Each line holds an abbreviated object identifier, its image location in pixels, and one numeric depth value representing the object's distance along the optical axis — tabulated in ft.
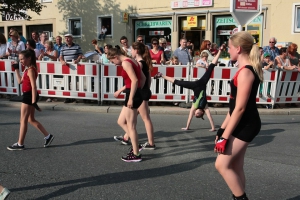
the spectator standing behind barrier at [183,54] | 34.96
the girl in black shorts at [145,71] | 18.49
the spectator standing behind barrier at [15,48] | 35.78
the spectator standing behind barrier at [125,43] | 34.58
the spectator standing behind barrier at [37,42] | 37.60
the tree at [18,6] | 68.41
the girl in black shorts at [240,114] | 10.00
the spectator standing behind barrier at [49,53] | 35.14
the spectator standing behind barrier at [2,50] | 36.76
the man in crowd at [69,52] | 34.11
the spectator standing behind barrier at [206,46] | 36.11
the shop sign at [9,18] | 85.76
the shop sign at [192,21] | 62.44
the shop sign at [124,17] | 68.90
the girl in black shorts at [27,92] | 18.29
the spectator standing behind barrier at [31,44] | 26.59
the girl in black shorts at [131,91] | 16.10
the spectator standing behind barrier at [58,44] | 37.75
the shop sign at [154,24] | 66.59
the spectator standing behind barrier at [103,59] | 34.71
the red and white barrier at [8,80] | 35.70
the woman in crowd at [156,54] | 34.32
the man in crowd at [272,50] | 37.17
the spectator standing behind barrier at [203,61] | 31.43
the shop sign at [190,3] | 60.44
